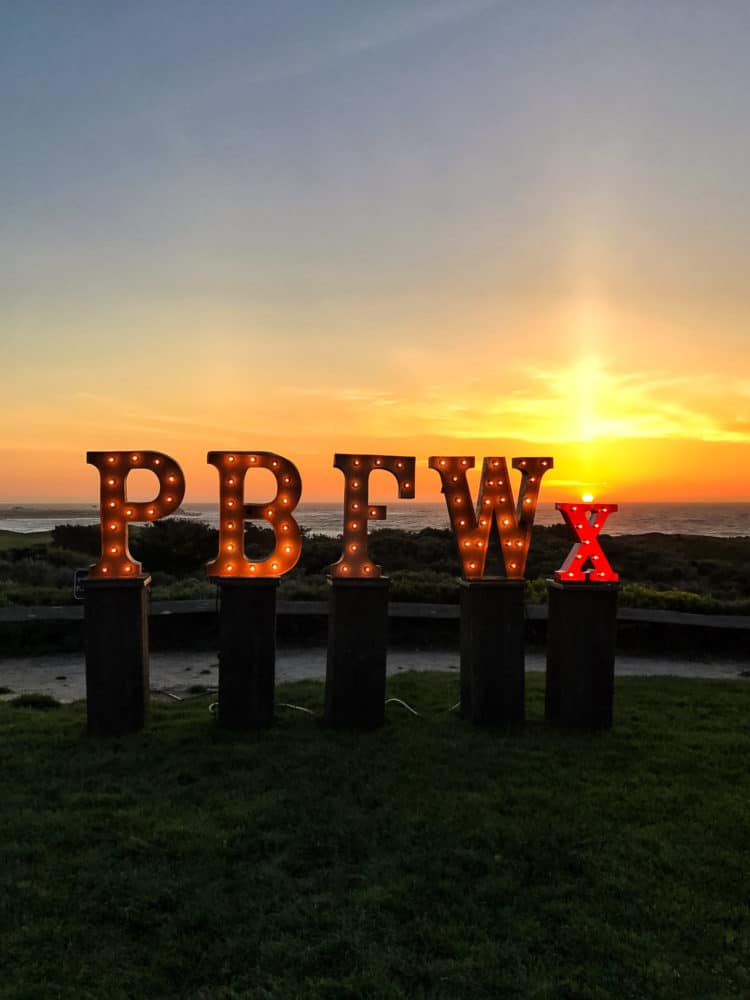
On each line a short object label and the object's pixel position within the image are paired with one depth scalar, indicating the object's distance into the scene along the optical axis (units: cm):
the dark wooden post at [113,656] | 834
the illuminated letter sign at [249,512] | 855
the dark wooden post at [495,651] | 870
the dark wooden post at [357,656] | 854
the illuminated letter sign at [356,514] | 862
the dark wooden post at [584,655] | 862
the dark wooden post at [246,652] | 850
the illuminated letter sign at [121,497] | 845
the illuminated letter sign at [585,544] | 880
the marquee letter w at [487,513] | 887
